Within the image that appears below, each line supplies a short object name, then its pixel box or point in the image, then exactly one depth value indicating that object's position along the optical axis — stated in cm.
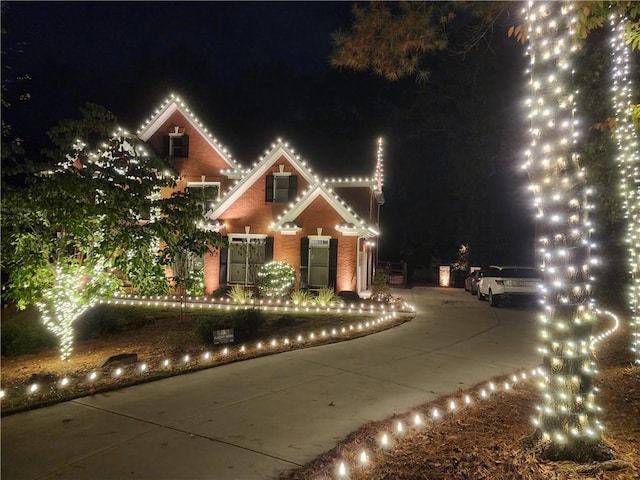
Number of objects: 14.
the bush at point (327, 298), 1503
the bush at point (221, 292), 1770
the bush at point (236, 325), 1041
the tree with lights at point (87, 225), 766
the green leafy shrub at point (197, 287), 1795
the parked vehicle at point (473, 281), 2204
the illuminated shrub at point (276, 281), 1688
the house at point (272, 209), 1744
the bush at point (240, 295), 1617
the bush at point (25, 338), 1087
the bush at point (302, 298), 1533
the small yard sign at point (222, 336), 989
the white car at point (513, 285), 1756
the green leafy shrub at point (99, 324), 1173
